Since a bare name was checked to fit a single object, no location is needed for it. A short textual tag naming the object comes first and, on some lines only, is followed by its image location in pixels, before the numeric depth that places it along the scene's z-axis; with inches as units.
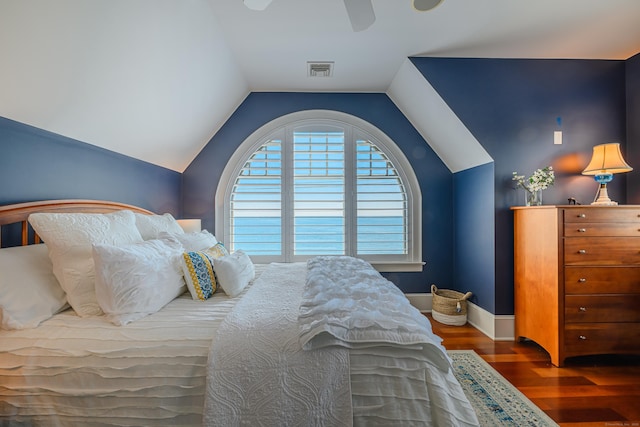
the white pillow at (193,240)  79.4
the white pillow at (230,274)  67.1
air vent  106.6
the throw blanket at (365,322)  42.3
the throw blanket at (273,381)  38.8
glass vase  97.7
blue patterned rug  61.8
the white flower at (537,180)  96.5
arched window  132.0
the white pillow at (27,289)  45.3
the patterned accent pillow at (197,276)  63.4
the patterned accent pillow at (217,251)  82.0
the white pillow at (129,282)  50.4
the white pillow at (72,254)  52.6
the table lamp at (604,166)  91.4
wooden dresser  83.7
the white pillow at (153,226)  77.0
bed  39.8
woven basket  114.2
